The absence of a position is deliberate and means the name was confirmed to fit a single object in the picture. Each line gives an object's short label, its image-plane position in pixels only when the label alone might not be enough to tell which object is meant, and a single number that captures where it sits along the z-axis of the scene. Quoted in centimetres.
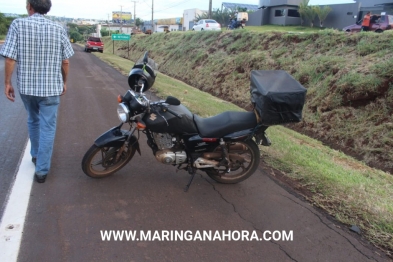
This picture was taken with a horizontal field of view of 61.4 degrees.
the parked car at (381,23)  2105
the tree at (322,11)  3803
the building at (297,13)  3766
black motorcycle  380
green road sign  3469
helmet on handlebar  385
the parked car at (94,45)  3831
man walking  360
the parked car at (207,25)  3083
